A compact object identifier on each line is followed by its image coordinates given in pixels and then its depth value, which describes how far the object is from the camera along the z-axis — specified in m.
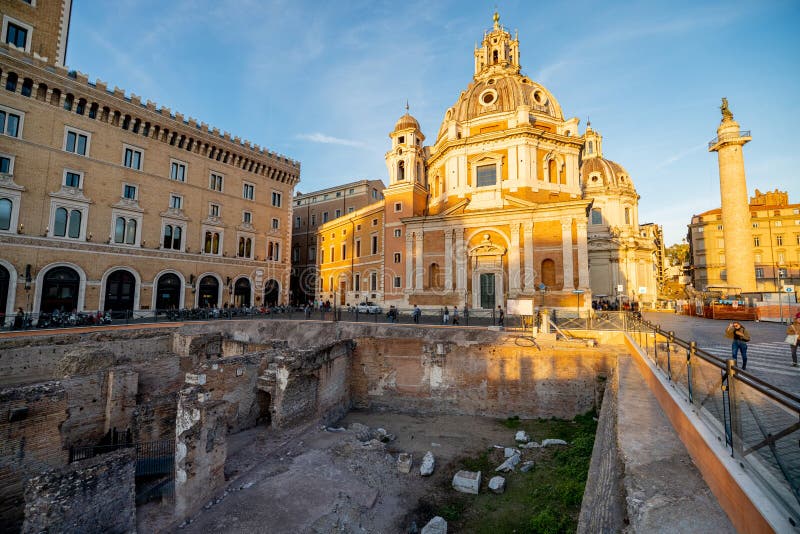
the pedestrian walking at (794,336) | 8.54
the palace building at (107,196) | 20.98
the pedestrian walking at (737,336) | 8.47
